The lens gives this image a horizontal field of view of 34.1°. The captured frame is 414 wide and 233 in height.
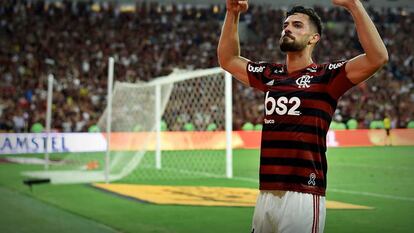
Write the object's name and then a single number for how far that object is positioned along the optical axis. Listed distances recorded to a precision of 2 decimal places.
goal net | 14.73
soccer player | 3.50
